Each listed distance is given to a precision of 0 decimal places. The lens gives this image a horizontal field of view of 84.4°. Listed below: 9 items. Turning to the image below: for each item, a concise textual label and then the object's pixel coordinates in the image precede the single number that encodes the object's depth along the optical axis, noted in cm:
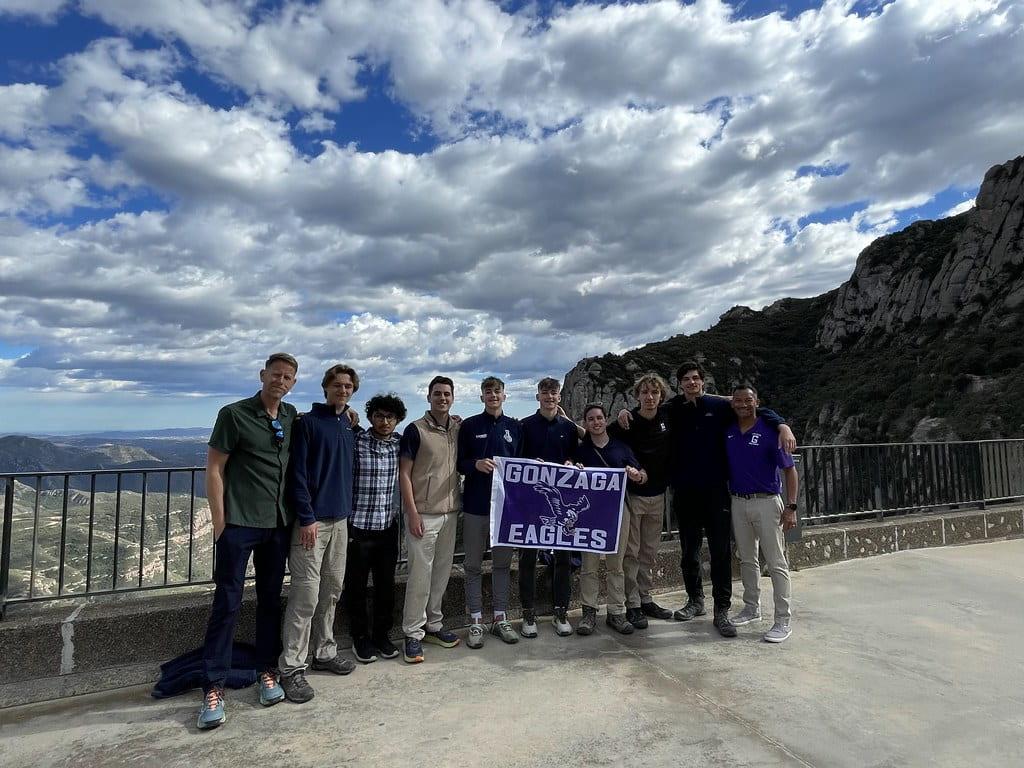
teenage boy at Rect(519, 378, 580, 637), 491
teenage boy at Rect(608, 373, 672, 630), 509
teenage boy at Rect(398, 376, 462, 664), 450
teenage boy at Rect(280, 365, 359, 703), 390
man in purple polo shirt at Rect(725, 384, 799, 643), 484
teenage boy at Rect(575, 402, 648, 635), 489
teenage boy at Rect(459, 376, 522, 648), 481
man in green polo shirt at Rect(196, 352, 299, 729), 366
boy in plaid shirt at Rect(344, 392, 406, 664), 439
